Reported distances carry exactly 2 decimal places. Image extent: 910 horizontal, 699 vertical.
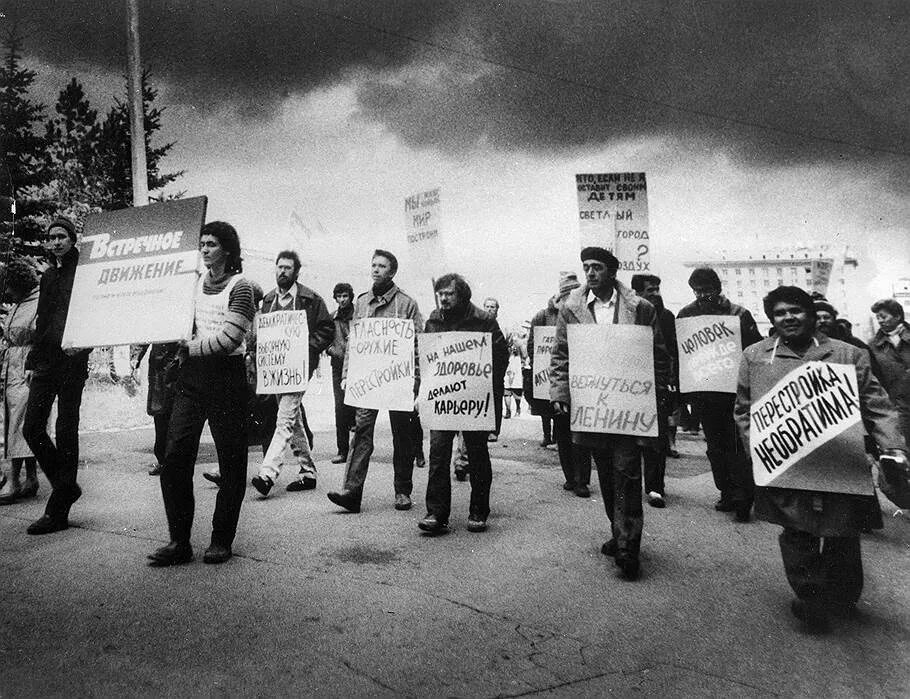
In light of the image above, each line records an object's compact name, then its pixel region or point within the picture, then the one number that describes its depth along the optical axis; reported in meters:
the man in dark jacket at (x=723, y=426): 4.71
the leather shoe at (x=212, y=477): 5.52
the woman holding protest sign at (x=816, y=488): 2.70
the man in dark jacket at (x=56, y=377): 4.20
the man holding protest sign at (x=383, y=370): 4.90
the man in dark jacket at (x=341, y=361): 6.99
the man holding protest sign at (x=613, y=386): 3.53
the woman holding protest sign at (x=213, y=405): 3.44
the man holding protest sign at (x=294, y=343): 5.49
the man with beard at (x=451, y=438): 4.20
